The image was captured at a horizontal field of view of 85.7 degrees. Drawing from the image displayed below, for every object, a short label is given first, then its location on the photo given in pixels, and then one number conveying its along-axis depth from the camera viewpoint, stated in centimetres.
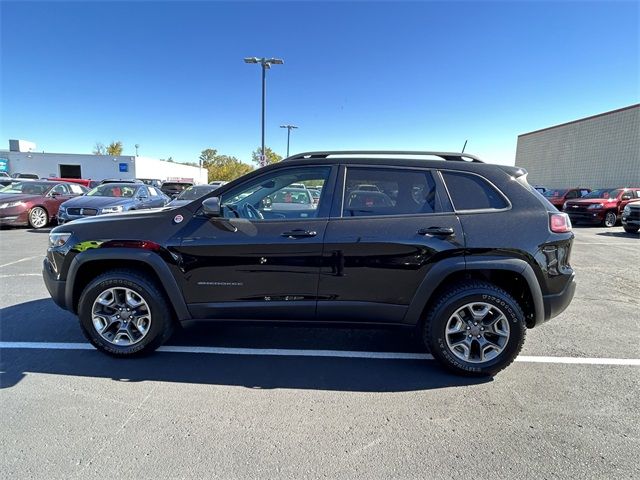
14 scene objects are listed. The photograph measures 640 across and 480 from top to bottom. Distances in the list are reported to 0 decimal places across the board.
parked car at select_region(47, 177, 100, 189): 2269
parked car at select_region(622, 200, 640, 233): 1189
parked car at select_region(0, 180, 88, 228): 1023
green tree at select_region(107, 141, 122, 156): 7038
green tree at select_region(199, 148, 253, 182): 7950
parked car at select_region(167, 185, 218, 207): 1068
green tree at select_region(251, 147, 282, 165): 6122
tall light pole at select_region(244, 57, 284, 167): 1780
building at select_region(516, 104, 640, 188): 2369
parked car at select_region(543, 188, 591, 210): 1792
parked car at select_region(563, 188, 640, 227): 1458
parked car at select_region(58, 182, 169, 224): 934
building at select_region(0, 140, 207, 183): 4100
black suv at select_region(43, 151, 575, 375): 283
